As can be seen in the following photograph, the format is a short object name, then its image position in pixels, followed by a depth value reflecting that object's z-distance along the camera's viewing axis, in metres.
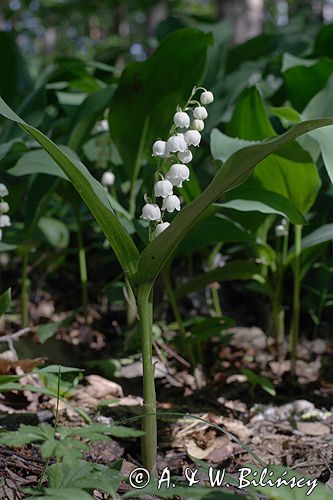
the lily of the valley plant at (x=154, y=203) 0.72
